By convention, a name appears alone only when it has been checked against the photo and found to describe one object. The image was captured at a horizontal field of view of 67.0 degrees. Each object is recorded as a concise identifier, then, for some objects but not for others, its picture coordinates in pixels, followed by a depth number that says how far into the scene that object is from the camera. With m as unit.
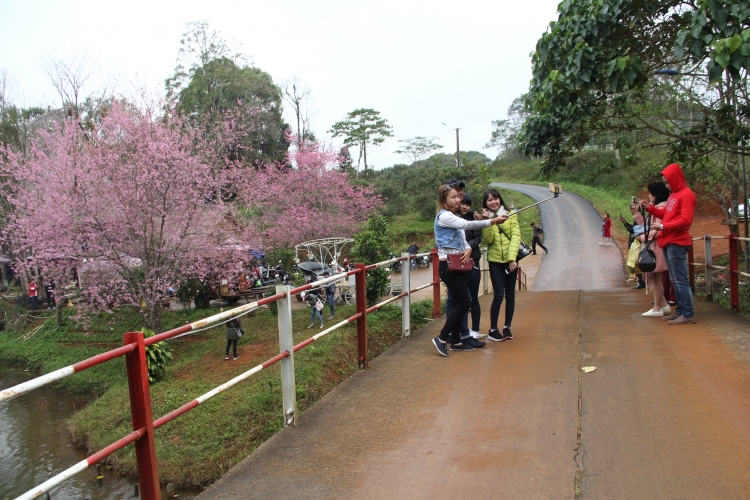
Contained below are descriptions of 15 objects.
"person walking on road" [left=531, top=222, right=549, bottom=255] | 26.00
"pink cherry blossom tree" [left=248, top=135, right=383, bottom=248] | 24.91
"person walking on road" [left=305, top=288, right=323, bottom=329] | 13.45
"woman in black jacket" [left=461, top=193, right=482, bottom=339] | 5.87
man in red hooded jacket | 6.16
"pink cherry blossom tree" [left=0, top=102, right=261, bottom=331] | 14.12
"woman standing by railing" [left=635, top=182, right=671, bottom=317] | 6.81
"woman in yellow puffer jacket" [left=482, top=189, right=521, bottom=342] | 5.77
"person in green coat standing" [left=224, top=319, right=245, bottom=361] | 12.06
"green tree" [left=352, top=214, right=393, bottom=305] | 12.42
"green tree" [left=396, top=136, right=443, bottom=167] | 66.62
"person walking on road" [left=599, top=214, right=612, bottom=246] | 28.47
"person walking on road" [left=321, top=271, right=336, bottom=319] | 14.20
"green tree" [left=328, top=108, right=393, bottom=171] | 47.75
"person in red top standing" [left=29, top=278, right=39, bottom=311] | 23.42
